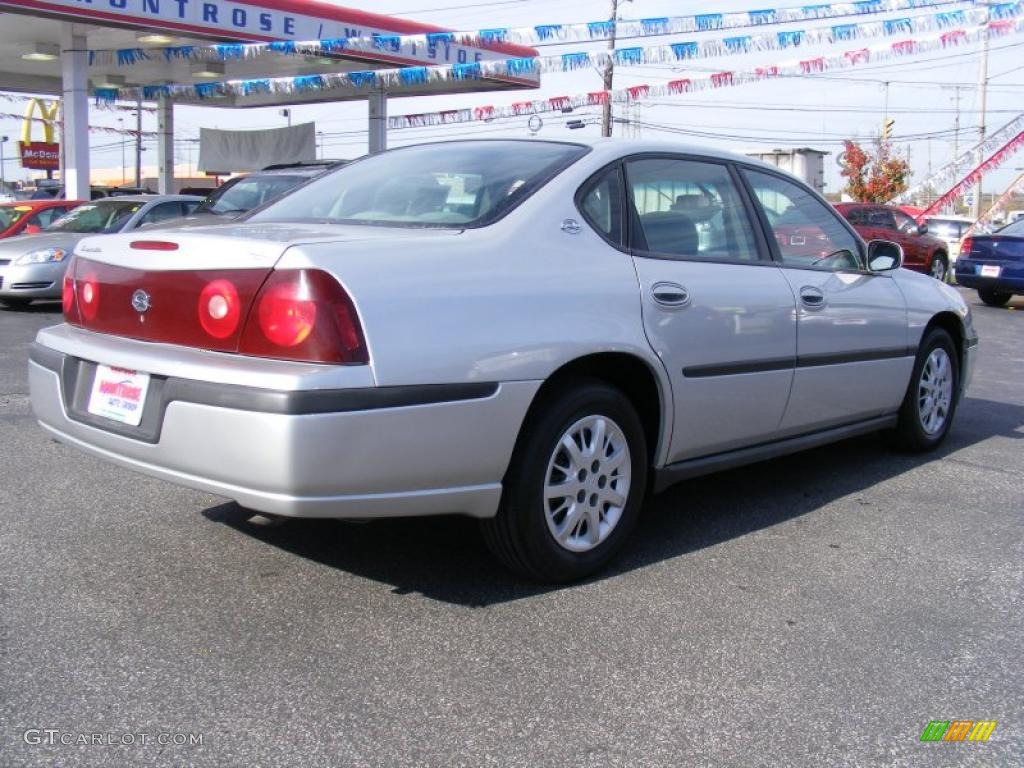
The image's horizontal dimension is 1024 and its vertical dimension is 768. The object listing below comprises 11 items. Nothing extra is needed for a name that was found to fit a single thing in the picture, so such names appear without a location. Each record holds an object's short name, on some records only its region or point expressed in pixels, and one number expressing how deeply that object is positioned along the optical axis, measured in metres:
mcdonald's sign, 49.72
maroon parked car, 18.09
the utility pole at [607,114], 28.29
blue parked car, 13.97
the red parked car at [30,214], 12.95
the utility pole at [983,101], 31.77
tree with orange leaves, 43.56
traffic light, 41.31
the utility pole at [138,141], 51.44
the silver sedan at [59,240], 11.00
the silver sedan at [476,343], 2.89
